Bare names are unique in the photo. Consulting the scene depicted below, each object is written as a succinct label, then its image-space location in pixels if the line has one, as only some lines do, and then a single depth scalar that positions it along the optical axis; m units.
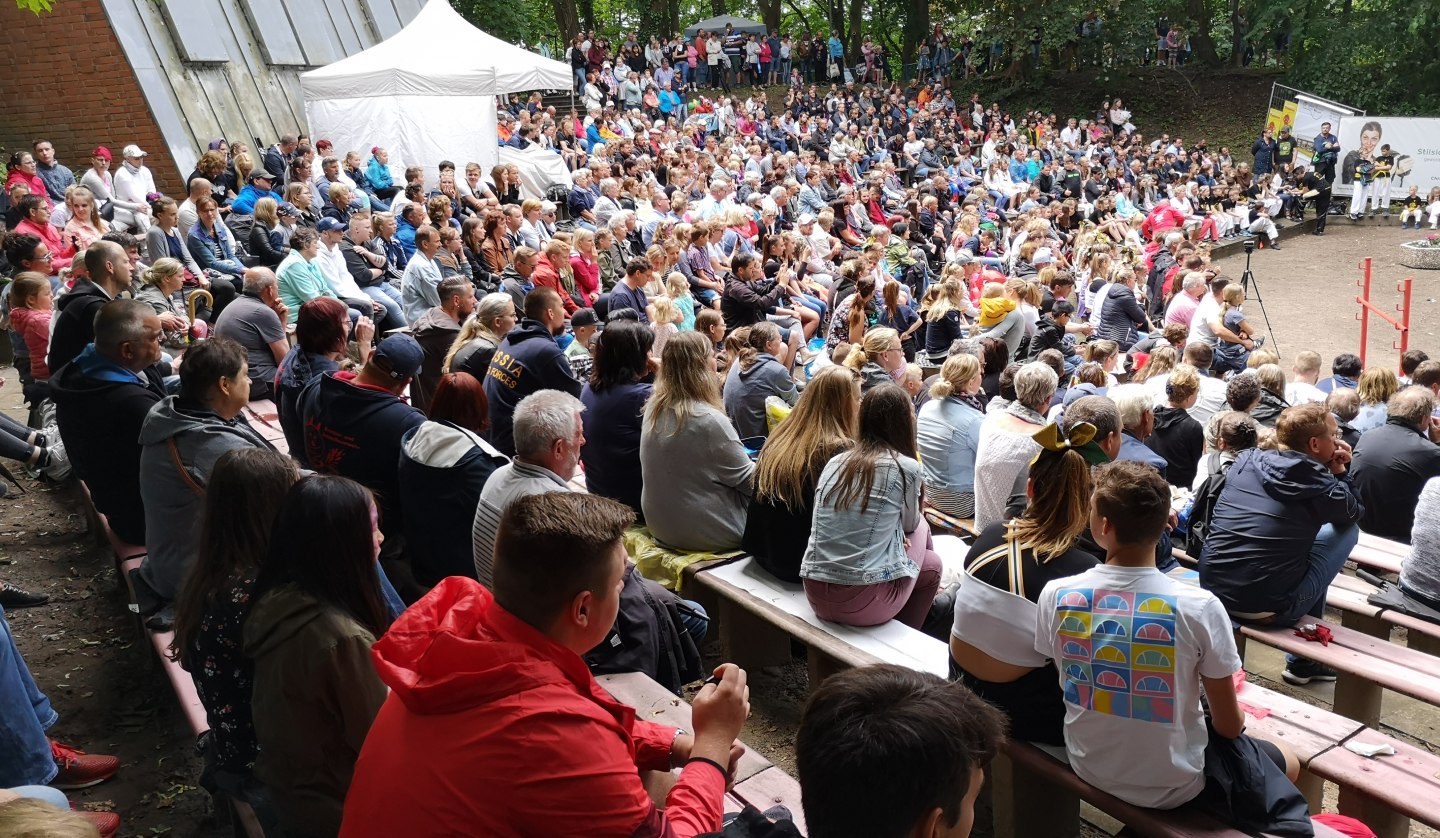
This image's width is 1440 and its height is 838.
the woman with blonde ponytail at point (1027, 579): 2.97
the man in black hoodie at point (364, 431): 4.21
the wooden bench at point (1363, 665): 3.96
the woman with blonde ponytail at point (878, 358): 6.22
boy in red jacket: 1.81
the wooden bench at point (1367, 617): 4.62
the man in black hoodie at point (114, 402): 4.29
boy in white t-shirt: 2.67
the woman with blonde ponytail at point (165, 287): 6.64
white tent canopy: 13.46
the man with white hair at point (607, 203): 13.61
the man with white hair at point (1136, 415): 5.41
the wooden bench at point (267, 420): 5.93
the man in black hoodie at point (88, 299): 5.57
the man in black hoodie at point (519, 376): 5.32
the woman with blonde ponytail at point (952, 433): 5.45
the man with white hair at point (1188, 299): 10.98
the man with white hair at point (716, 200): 14.56
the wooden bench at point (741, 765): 2.86
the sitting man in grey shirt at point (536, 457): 3.38
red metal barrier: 12.07
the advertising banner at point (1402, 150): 22.91
